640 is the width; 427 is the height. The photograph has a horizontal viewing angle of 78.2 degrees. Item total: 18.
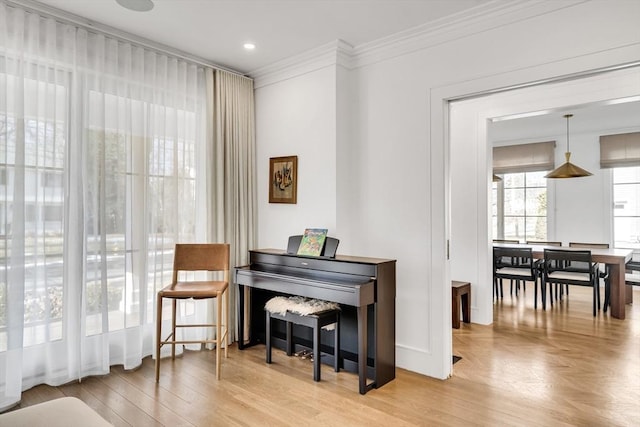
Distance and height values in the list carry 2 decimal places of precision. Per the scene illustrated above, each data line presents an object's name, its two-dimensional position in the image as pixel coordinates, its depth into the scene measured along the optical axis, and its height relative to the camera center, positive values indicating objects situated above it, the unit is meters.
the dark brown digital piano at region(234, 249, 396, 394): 2.86 -0.59
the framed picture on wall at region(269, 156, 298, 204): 3.87 +0.38
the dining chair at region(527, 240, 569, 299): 5.53 -0.46
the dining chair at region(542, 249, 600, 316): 4.90 -0.72
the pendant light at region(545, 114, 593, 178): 5.59 +0.64
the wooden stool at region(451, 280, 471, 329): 4.42 -0.97
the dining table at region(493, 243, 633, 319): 4.82 -0.74
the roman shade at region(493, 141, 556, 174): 7.23 +1.12
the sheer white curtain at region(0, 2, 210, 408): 2.73 +0.19
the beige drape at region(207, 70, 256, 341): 3.88 +0.51
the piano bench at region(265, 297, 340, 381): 3.01 -0.81
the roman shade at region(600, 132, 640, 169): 6.39 +1.10
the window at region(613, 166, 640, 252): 6.64 +0.15
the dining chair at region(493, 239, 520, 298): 5.93 -1.04
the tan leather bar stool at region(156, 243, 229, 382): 3.08 -0.53
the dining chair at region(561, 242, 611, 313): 5.13 -0.79
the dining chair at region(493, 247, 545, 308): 5.29 -0.71
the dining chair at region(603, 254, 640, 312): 5.16 -0.82
